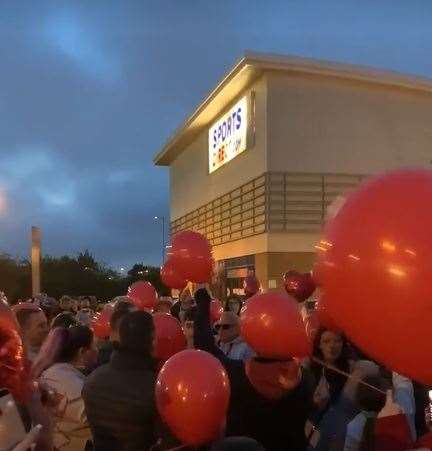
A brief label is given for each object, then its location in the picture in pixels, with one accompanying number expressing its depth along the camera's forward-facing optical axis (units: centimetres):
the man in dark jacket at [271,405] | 378
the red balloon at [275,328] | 404
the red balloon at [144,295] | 803
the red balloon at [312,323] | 477
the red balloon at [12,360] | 257
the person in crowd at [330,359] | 457
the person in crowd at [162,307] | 845
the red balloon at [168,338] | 517
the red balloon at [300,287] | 676
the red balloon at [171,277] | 624
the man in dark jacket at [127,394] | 371
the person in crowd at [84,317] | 894
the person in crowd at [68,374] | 392
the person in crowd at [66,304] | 1161
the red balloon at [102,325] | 727
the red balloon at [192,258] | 615
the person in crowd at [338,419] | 372
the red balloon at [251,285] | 916
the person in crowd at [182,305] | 825
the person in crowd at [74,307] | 1232
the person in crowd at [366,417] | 314
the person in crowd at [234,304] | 972
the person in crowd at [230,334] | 600
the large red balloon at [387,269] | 201
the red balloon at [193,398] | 342
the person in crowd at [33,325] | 496
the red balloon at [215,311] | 725
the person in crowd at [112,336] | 496
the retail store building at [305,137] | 2164
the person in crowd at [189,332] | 540
